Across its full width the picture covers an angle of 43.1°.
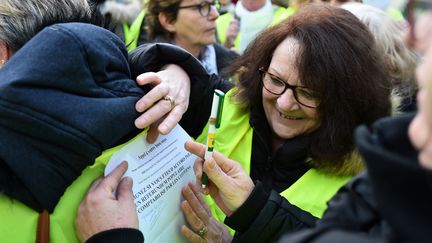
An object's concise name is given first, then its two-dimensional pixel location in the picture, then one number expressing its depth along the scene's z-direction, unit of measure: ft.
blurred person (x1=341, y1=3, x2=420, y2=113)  8.39
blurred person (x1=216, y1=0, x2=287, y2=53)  13.51
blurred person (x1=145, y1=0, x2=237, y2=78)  11.49
